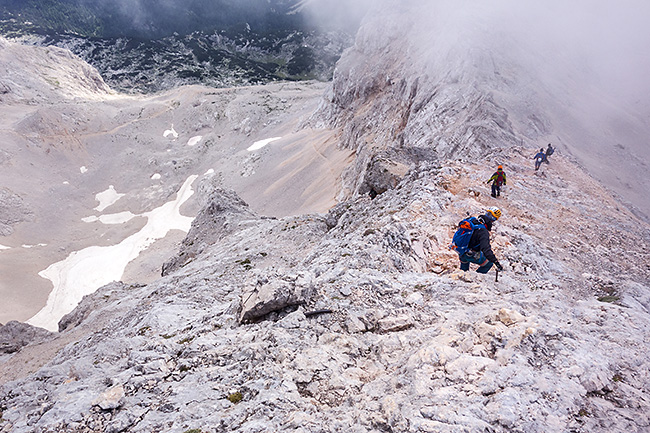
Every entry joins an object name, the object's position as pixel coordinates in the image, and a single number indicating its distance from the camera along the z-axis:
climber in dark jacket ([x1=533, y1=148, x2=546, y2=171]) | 23.22
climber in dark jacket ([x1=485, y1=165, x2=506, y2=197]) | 16.84
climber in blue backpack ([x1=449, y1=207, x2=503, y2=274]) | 9.75
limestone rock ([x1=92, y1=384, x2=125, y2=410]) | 7.96
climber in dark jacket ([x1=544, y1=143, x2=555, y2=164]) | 24.38
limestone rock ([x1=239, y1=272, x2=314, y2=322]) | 9.80
